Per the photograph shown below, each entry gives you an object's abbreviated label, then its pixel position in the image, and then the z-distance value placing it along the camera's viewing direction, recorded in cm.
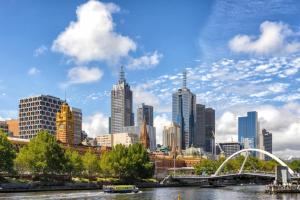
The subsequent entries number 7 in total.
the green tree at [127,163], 17400
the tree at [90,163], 16988
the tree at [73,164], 15054
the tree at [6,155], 12962
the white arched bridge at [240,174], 15738
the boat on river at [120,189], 12774
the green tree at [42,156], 13888
